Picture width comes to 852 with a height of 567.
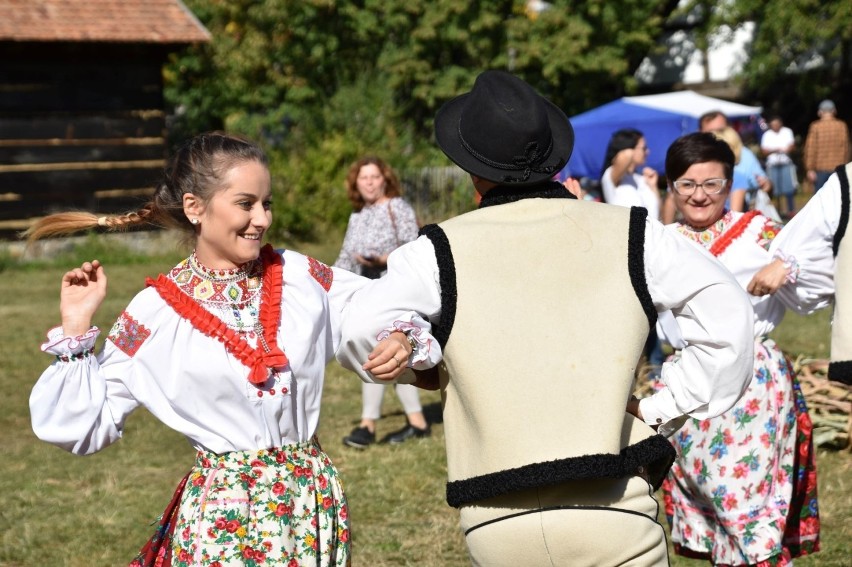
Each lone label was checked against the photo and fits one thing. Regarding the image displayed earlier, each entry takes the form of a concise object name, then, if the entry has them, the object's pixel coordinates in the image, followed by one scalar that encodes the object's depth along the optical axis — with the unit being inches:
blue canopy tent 565.3
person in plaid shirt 629.3
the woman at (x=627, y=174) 310.2
